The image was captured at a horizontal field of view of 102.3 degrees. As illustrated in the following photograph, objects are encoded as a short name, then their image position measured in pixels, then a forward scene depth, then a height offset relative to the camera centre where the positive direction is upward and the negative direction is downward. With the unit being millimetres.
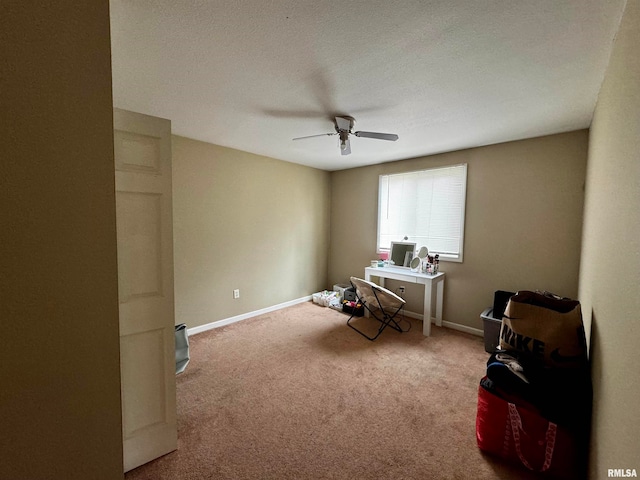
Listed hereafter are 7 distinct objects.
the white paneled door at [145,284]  1344 -345
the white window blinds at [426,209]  3371 +271
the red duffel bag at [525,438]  1350 -1143
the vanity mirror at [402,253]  3727 -377
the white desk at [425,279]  3161 -666
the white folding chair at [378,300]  3027 -887
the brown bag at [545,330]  1499 -617
